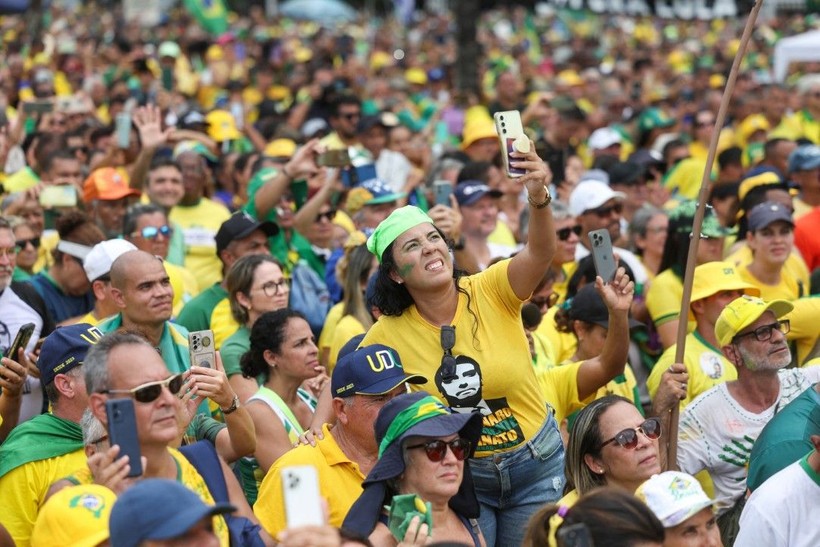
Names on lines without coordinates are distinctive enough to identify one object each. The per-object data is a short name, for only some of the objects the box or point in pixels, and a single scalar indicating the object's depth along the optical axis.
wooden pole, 10.47
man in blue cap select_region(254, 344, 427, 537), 9.12
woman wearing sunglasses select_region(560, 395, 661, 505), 9.50
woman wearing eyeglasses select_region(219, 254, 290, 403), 13.09
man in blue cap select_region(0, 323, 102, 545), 9.37
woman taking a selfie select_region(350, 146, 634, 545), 9.89
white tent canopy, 35.28
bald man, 11.85
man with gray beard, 11.70
